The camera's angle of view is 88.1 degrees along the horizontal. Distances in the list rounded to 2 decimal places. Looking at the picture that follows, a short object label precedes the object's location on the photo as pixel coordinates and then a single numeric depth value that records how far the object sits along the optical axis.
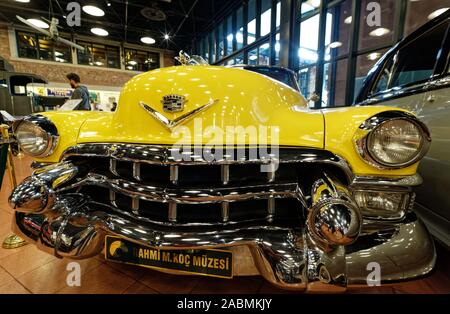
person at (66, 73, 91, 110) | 4.91
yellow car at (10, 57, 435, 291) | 0.95
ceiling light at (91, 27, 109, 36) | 11.02
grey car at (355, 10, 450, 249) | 1.38
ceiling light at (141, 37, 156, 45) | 12.40
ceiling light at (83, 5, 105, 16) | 7.98
